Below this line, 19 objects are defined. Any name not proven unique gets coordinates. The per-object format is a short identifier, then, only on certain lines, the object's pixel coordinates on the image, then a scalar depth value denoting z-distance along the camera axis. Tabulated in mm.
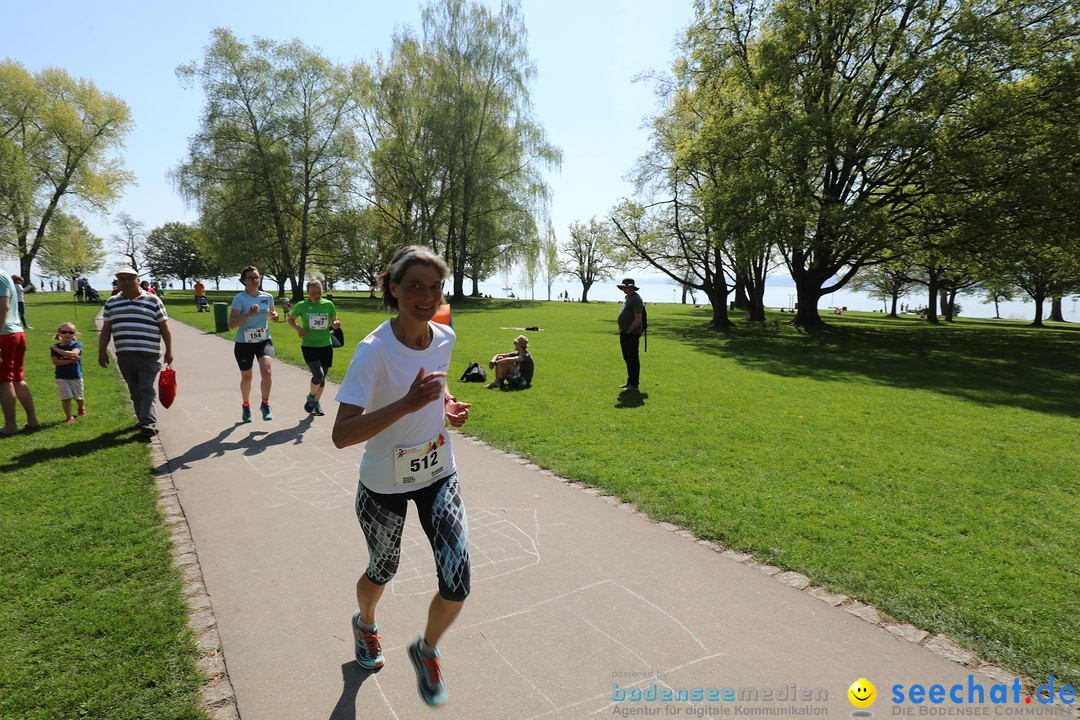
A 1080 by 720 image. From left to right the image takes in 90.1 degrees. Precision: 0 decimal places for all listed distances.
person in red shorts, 6453
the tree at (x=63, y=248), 37688
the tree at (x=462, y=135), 34594
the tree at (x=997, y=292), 40594
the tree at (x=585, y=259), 86000
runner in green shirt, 7891
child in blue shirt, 7355
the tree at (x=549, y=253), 39625
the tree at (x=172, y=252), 78188
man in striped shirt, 6555
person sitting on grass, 10750
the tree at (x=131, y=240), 71938
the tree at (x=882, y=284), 47353
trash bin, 20934
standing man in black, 9852
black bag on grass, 11438
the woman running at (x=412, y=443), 2289
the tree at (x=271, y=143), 33906
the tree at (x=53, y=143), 34344
